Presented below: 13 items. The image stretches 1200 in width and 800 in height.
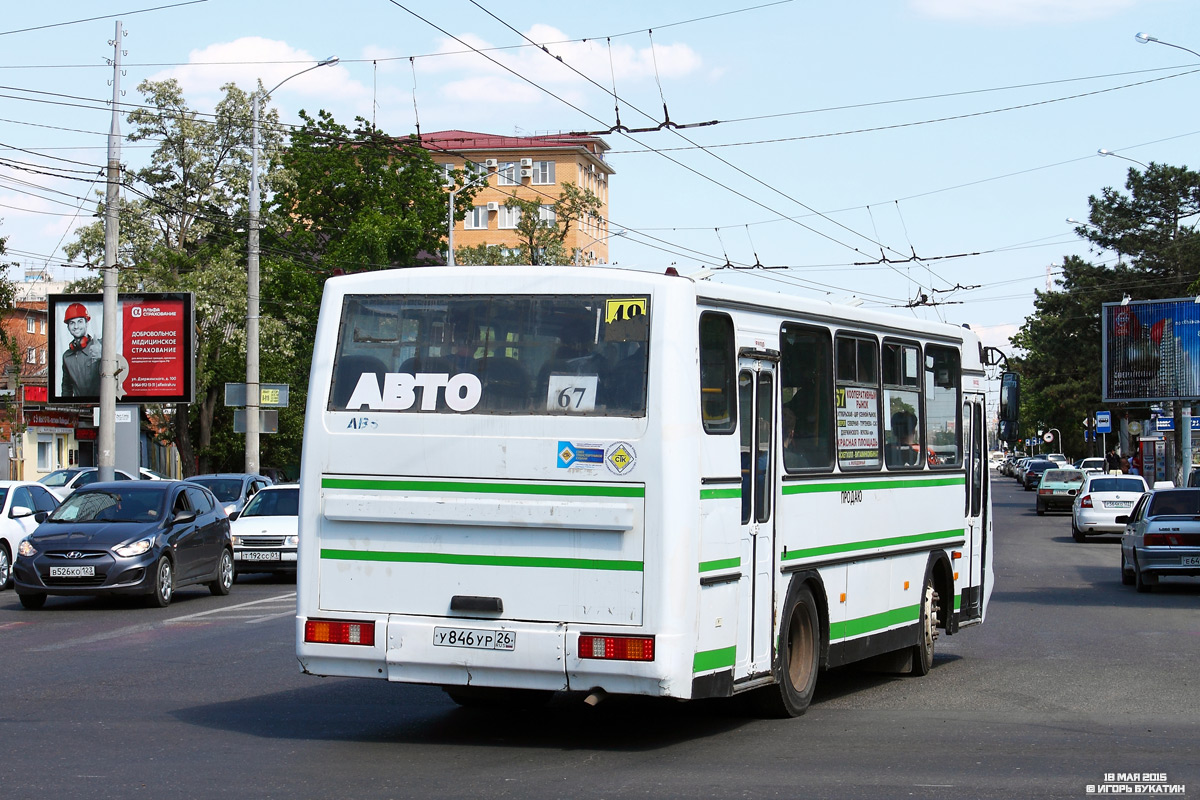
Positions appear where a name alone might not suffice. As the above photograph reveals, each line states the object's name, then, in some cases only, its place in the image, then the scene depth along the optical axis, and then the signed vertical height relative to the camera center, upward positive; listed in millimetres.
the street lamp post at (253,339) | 36812 +2706
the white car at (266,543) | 25219 -1381
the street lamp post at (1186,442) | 46181 +231
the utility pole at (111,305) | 30266 +2990
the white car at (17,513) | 22703 -791
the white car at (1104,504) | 36938 -1243
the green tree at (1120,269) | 74500 +8619
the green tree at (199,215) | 59562 +9248
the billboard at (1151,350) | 48719 +3102
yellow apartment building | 110312 +20082
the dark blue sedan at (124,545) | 19344 -1107
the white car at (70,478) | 39316 -538
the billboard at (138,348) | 42281 +2871
